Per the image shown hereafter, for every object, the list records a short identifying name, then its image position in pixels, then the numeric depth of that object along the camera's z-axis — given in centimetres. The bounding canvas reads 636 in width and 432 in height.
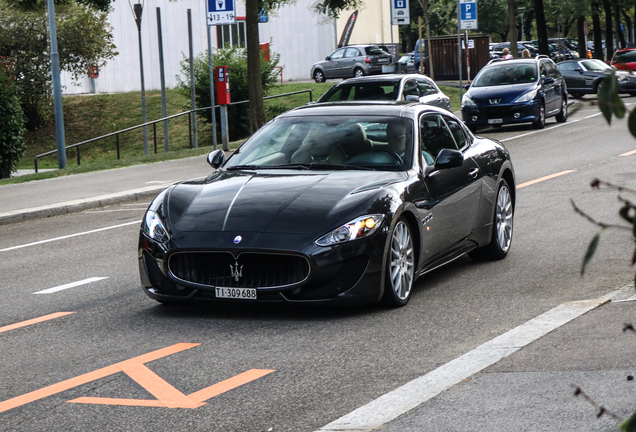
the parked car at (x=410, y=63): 5442
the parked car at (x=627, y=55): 4409
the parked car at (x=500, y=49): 7154
